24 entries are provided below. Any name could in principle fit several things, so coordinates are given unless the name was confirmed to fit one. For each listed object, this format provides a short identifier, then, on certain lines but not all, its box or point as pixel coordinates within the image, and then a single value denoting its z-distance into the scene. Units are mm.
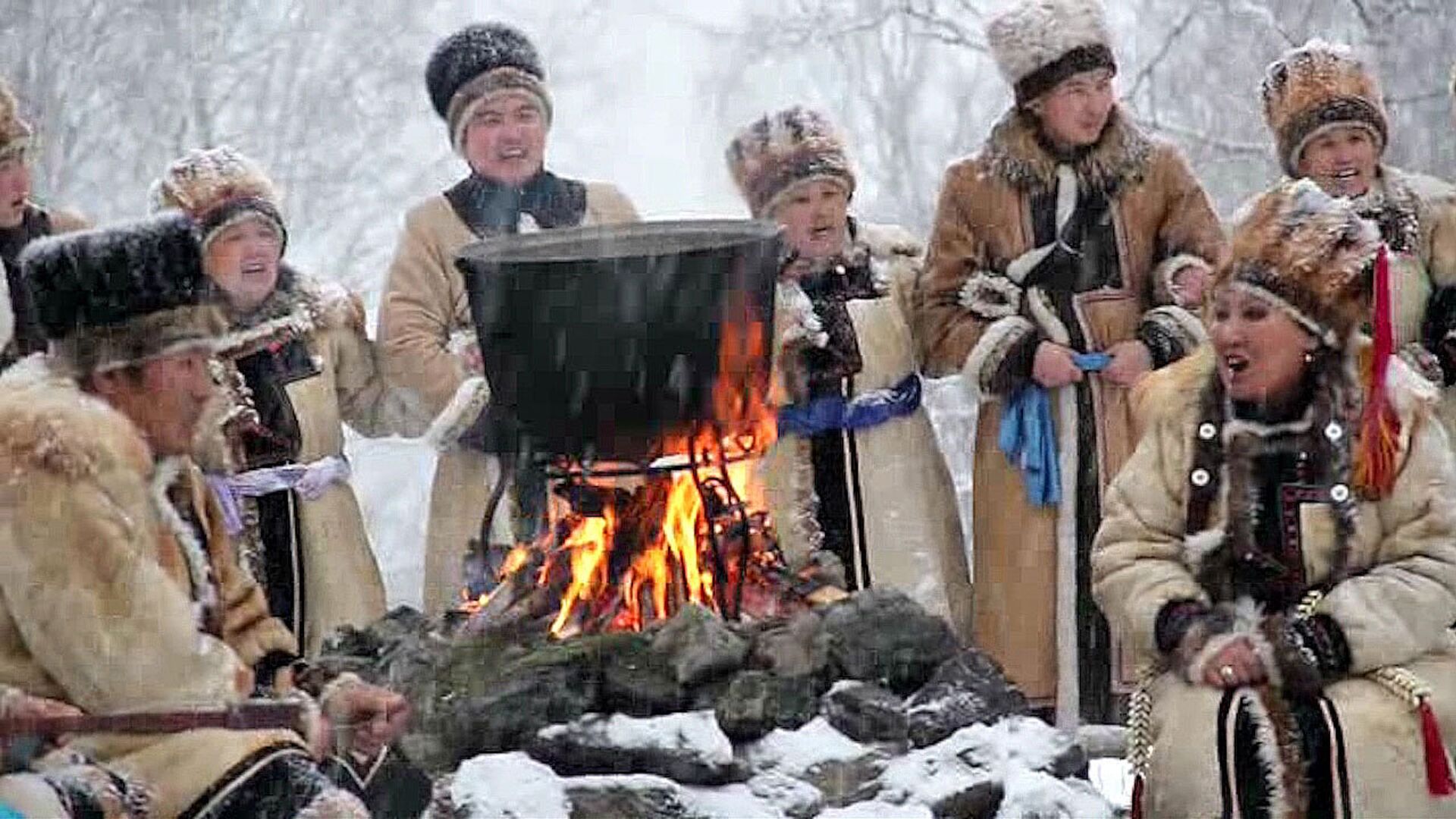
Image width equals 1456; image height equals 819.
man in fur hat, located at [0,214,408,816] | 8516
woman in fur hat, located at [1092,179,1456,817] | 9570
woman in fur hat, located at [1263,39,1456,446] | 13055
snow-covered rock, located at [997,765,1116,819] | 9867
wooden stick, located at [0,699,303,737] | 8383
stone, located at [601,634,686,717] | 10266
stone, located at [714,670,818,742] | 10133
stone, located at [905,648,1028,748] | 10219
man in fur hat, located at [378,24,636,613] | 13625
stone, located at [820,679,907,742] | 10195
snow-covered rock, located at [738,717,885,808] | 9992
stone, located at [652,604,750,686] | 10297
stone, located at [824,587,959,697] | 10570
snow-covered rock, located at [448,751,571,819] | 9703
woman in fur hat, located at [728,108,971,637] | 13453
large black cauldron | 10445
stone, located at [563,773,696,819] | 9789
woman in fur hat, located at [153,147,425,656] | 13156
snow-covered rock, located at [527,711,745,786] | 9906
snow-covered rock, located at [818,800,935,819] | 9766
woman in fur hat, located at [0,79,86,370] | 12703
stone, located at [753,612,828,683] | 10469
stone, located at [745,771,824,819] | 9852
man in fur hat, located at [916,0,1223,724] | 13484
